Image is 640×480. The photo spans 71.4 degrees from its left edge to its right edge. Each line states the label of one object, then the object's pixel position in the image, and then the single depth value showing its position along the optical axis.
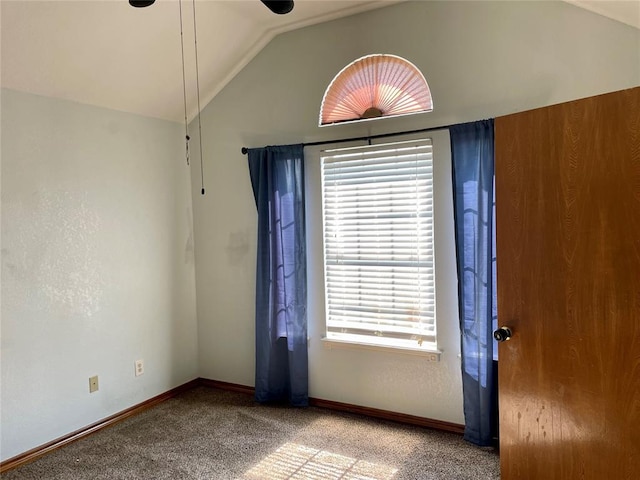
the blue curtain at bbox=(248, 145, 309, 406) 3.21
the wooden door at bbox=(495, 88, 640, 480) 1.71
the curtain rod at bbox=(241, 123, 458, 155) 2.79
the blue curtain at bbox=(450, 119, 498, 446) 2.55
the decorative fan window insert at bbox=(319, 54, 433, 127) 2.88
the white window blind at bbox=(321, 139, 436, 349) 2.88
